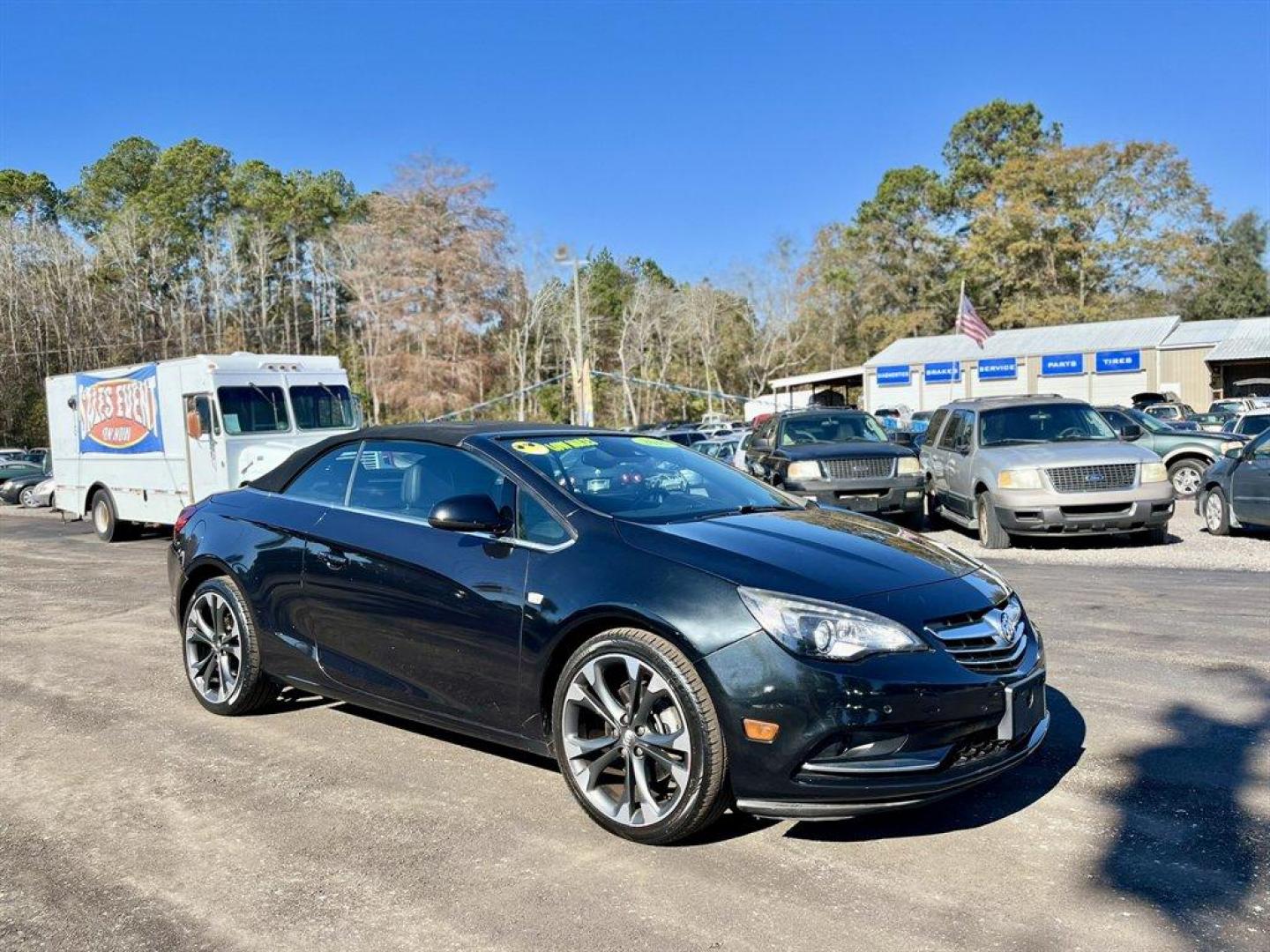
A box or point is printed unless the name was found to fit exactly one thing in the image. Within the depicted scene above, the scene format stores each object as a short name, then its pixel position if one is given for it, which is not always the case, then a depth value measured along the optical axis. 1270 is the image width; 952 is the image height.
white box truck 15.40
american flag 33.16
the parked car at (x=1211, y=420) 29.28
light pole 33.31
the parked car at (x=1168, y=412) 32.59
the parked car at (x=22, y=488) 26.92
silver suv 11.52
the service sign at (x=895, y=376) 59.59
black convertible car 3.58
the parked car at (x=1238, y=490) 11.90
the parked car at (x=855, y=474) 13.38
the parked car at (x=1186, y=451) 17.69
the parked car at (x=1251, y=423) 20.55
